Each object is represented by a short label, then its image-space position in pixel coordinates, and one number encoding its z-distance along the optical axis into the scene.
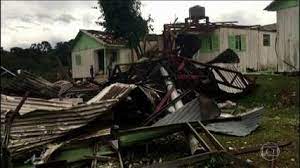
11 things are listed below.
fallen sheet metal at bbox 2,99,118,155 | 3.91
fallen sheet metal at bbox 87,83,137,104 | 4.62
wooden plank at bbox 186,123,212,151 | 3.40
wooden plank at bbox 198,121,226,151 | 3.40
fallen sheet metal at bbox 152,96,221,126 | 4.29
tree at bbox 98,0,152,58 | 13.52
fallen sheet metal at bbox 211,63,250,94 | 7.08
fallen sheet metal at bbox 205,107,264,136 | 4.38
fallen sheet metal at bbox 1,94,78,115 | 4.37
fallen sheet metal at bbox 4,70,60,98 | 6.14
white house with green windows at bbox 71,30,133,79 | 14.38
